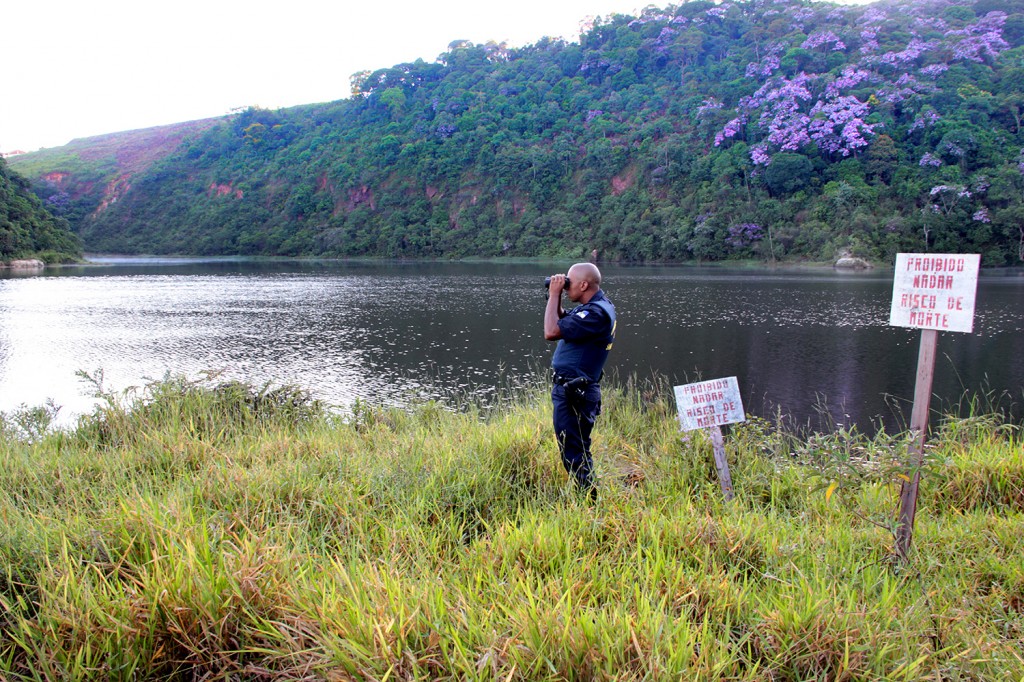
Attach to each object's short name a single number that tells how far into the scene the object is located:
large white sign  2.98
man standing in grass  4.15
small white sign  4.32
